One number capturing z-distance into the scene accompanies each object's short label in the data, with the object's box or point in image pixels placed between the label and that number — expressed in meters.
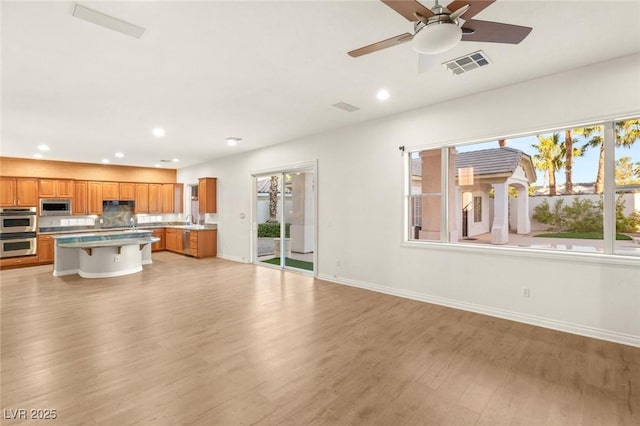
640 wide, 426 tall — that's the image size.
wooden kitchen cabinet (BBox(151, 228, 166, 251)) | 9.91
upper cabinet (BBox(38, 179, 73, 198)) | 7.98
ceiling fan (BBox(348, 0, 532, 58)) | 1.85
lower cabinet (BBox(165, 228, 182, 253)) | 9.50
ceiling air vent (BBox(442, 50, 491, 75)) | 3.08
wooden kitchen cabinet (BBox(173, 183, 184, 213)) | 10.64
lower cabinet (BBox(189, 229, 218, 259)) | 8.65
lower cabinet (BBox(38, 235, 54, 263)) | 7.70
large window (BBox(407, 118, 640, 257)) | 3.29
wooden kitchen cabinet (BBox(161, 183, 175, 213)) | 10.44
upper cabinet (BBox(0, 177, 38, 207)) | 7.49
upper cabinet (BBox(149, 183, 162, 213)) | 10.14
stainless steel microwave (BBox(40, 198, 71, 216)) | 7.96
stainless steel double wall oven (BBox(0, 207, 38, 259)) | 7.26
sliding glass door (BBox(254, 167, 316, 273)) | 6.95
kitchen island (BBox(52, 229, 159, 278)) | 6.24
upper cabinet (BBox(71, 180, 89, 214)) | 8.57
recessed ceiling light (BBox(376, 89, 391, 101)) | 3.94
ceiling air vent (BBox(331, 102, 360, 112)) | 4.42
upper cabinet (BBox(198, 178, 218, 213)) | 8.91
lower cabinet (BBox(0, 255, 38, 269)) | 7.23
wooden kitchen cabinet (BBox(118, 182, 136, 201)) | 9.51
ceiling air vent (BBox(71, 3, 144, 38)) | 2.29
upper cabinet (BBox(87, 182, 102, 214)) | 8.86
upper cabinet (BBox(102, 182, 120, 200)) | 9.16
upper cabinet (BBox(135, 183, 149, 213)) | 9.84
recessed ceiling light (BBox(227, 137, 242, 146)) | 6.47
